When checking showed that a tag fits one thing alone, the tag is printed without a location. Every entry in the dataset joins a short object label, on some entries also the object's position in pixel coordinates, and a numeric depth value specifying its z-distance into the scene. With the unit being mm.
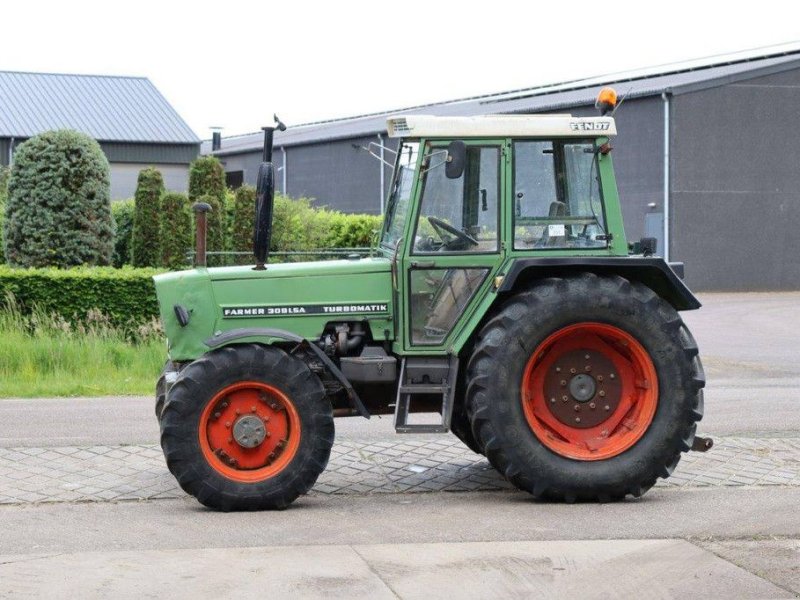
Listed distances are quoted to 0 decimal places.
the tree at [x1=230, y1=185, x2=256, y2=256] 22938
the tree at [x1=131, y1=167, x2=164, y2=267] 24031
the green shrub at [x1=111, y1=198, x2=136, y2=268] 27031
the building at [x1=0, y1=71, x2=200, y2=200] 46969
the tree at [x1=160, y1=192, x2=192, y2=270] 23375
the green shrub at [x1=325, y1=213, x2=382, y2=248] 31047
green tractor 8109
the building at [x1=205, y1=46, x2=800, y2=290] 33469
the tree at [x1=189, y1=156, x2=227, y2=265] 23609
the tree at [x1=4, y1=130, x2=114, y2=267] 21781
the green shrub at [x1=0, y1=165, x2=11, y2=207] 33944
